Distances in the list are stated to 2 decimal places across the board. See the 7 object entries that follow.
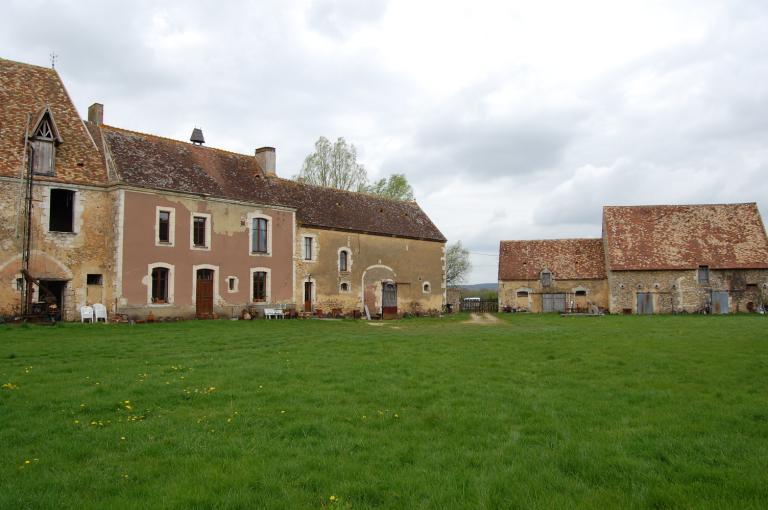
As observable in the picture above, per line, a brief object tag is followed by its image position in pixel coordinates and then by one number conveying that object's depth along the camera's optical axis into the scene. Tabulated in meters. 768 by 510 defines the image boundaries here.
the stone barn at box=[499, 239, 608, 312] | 41.41
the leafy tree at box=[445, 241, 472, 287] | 63.34
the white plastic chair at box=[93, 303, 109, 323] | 22.17
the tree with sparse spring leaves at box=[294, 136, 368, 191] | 44.25
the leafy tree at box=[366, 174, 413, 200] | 48.50
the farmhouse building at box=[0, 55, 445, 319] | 21.38
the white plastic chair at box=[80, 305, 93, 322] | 21.78
